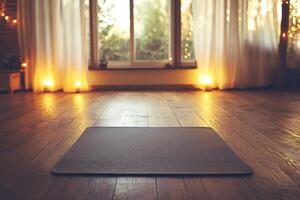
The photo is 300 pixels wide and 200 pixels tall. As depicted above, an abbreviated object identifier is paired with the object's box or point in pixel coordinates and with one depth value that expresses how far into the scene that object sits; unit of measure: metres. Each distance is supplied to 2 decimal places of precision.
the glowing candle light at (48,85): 5.18
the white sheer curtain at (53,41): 5.08
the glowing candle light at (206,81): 5.23
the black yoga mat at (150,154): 1.70
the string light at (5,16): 5.30
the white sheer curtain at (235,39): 5.17
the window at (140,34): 5.47
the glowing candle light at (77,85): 5.15
